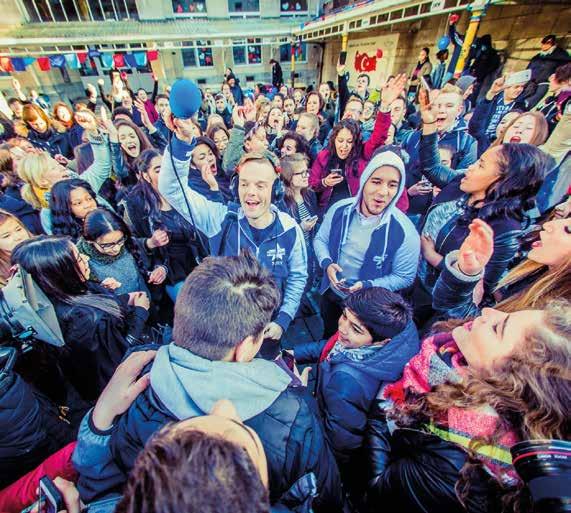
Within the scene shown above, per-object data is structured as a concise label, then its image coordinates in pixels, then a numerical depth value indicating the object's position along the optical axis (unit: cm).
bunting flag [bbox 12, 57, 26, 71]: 1244
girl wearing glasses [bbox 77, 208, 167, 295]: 224
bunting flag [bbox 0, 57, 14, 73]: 1131
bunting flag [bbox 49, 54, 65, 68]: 1387
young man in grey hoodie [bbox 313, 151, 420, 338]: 222
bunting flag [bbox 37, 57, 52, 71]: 1368
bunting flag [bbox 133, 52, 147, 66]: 1525
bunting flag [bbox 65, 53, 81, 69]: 1432
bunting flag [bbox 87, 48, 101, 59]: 1340
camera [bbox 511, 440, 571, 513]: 61
